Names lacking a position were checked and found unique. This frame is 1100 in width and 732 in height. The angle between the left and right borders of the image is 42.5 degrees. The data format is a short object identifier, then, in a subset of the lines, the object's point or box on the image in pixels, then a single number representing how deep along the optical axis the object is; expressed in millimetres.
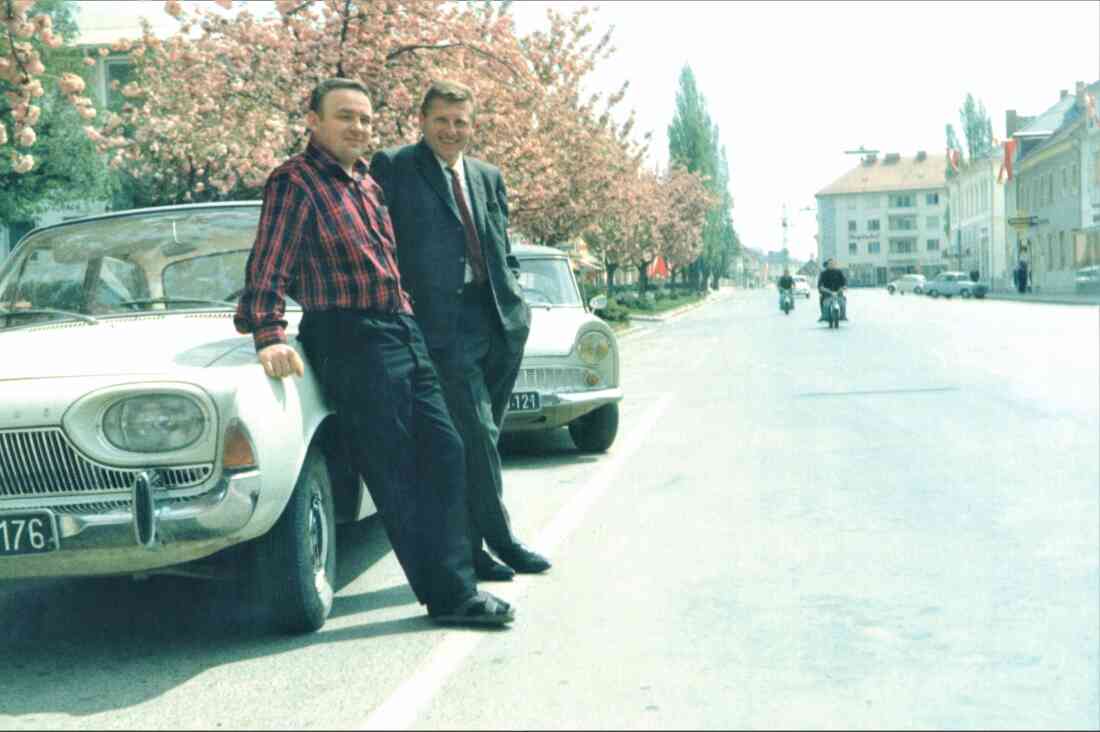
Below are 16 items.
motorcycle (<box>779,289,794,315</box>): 52625
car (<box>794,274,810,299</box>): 93294
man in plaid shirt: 5059
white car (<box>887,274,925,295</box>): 99400
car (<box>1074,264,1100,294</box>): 61594
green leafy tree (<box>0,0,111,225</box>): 34281
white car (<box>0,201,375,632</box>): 4488
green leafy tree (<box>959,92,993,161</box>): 110125
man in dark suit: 5551
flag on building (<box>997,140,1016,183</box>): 91812
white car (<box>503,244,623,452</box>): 9742
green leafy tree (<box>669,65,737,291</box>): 89000
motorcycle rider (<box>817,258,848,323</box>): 35788
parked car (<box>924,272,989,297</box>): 73750
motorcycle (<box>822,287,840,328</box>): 34844
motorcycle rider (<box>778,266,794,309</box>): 51469
